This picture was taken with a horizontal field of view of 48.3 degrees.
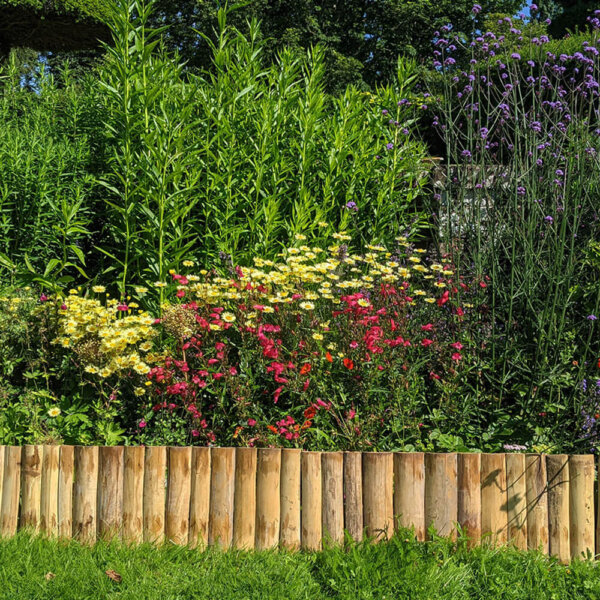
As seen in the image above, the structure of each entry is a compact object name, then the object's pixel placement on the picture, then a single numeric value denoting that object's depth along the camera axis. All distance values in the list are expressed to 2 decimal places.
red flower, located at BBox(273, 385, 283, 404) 3.70
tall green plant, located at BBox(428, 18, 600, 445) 3.88
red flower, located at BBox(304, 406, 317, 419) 3.68
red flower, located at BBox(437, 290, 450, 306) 4.14
